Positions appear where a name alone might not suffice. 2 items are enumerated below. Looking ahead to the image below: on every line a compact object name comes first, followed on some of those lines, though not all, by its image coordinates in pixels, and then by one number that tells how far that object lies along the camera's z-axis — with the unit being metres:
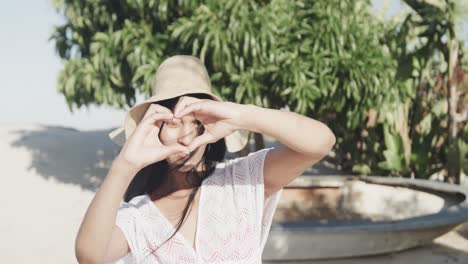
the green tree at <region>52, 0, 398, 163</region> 7.52
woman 1.57
